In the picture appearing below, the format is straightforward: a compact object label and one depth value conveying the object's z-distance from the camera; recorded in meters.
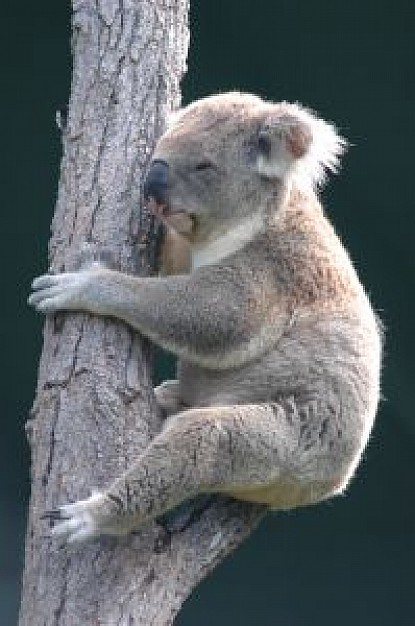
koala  7.28
